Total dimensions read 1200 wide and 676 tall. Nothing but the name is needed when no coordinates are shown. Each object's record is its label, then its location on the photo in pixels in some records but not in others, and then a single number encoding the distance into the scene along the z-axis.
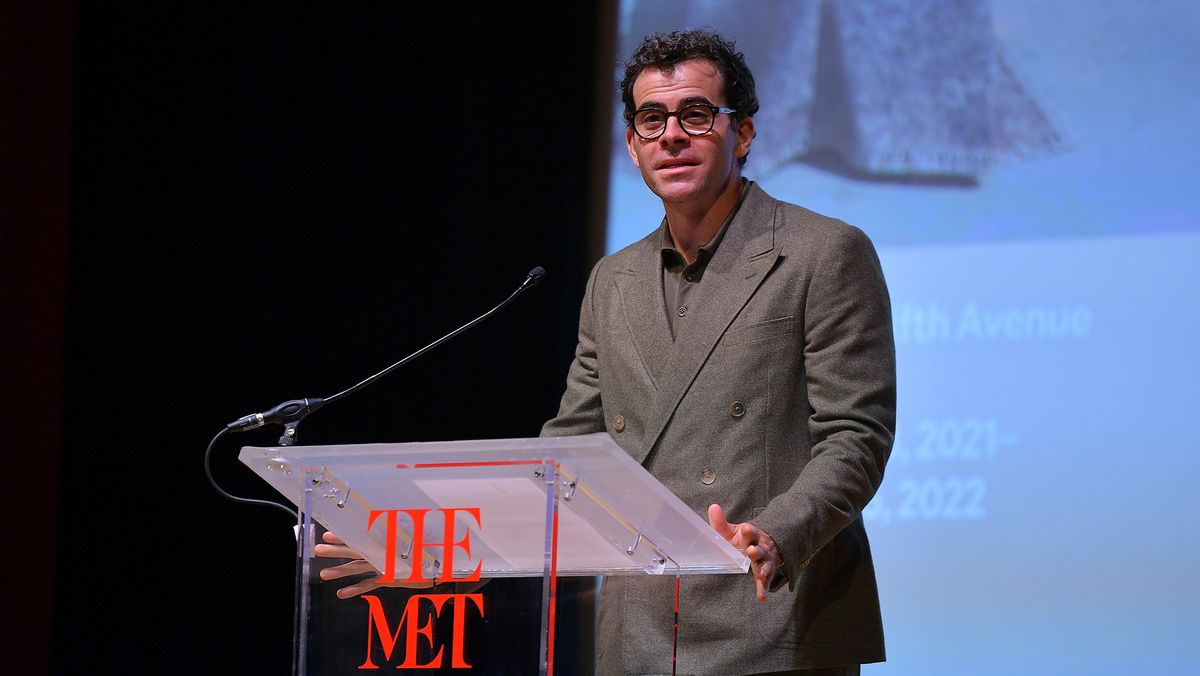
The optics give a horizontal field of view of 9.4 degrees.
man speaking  8.72
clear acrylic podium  8.47
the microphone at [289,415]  8.76
